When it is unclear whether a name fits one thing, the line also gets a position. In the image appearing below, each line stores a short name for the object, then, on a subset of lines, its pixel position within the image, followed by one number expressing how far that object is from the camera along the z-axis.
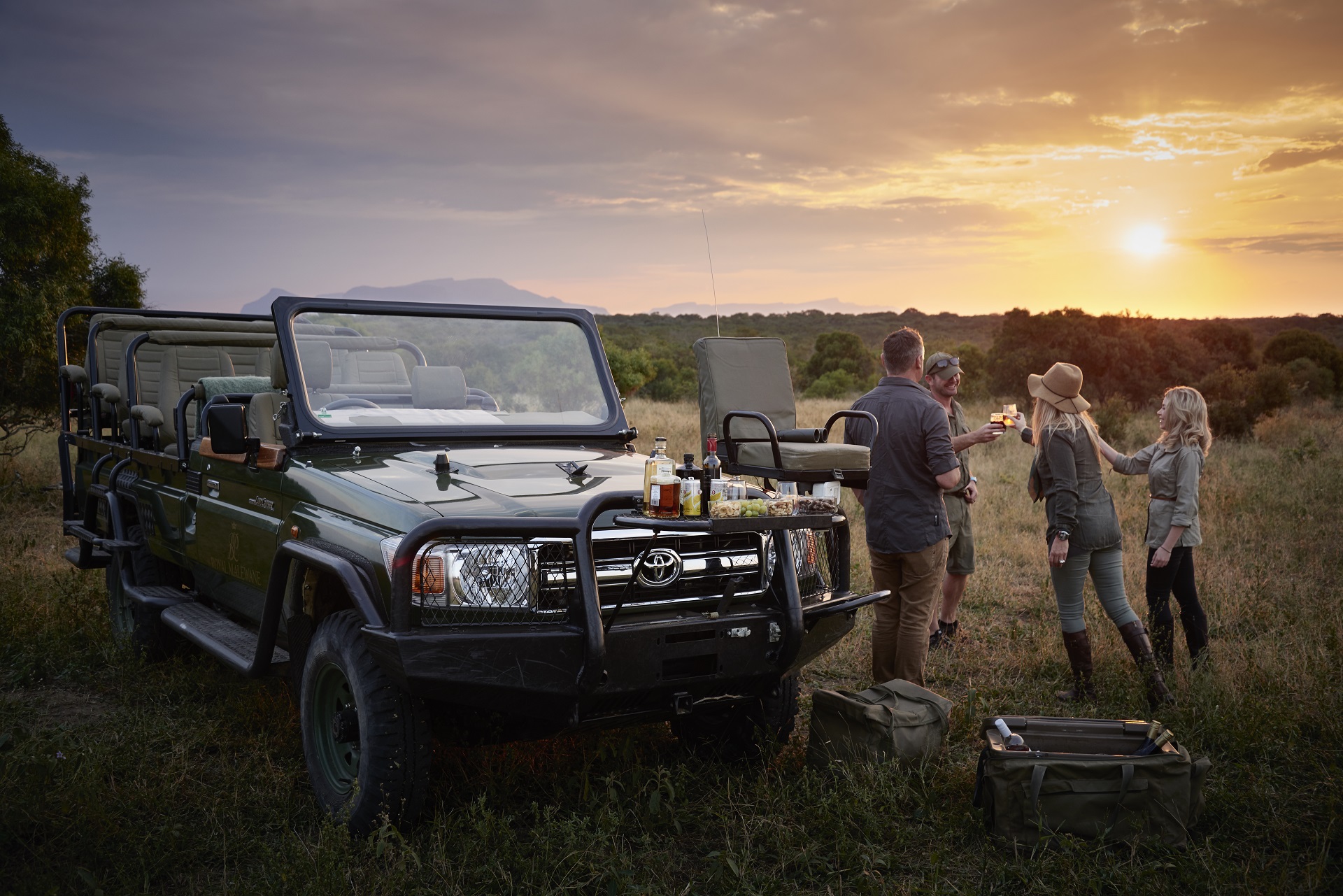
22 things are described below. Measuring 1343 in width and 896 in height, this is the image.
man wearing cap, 6.70
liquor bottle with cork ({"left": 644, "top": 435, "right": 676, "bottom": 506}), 3.49
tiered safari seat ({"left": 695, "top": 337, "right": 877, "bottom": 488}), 6.01
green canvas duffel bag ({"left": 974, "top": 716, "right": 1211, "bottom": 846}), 4.07
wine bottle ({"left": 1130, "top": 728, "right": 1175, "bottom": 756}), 4.29
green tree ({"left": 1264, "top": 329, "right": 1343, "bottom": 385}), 27.78
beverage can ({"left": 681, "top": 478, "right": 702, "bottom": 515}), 3.47
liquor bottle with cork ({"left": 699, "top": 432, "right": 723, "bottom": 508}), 3.42
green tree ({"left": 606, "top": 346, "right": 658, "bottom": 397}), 28.00
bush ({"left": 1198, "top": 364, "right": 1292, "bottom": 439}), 19.91
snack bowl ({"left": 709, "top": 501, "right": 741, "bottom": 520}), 3.39
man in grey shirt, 5.26
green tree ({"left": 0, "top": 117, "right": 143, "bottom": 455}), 12.16
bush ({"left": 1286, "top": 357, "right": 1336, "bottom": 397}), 26.05
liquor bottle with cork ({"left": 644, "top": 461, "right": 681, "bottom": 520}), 3.45
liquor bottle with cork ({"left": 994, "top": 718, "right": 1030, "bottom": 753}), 4.32
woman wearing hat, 5.70
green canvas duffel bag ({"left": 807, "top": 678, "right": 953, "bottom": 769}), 4.53
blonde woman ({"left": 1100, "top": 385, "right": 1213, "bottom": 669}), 5.89
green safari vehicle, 3.54
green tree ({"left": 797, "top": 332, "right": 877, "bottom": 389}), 35.28
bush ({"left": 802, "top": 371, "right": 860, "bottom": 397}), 31.95
